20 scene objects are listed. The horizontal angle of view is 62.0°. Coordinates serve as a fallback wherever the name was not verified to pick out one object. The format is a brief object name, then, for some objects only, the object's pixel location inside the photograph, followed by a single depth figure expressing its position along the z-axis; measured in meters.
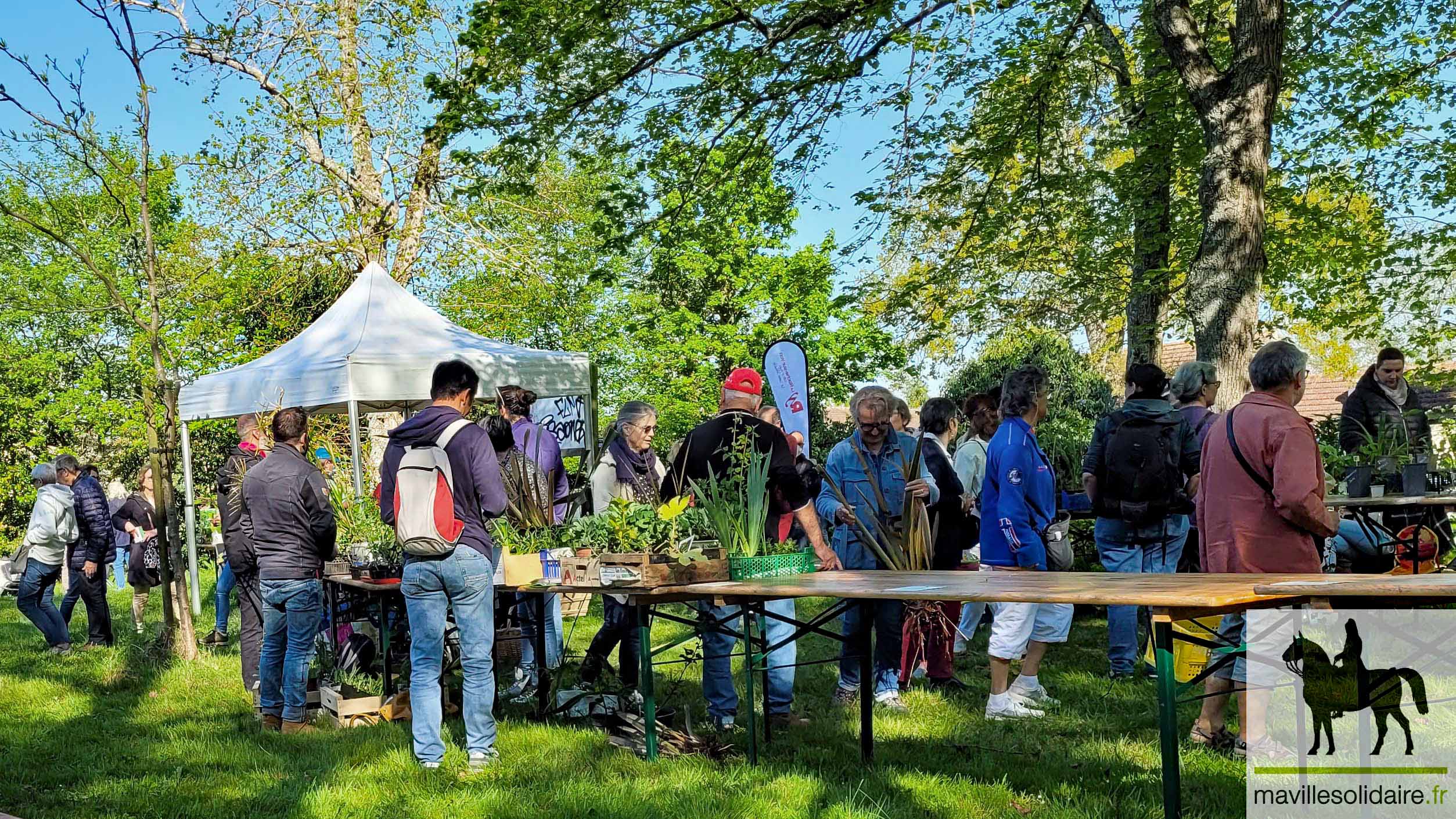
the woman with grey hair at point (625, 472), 6.45
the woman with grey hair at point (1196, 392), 6.50
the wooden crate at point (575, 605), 8.30
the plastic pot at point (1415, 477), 7.90
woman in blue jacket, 5.95
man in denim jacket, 6.25
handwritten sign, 11.51
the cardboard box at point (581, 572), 5.26
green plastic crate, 5.14
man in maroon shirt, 4.41
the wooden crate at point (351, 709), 6.38
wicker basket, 7.38
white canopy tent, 9.23
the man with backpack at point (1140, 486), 6.59
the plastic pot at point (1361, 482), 8.09
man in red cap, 5.76
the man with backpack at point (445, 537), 5.01
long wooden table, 3.54
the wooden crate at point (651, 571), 4.95
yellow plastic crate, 5.37
